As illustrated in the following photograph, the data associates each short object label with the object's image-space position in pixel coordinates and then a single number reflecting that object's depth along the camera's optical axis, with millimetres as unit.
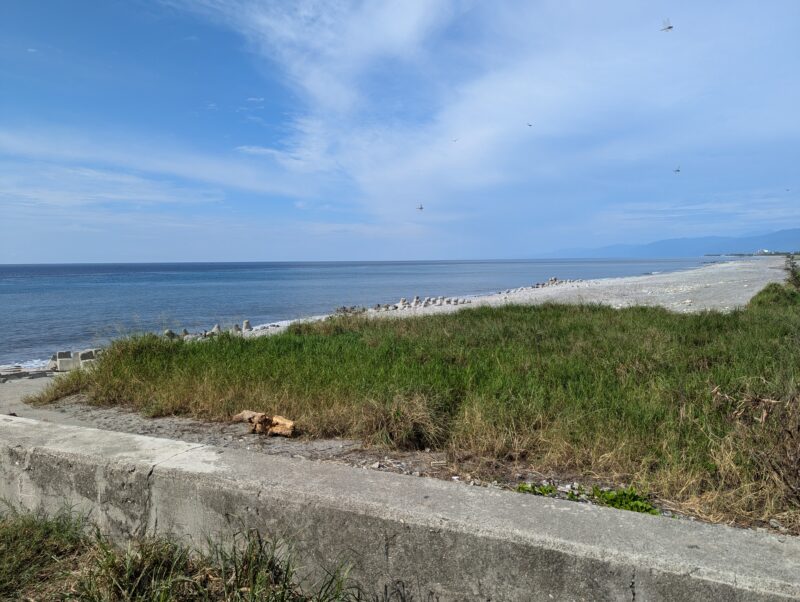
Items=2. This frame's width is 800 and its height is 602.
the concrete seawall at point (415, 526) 1937
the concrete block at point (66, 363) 11430
